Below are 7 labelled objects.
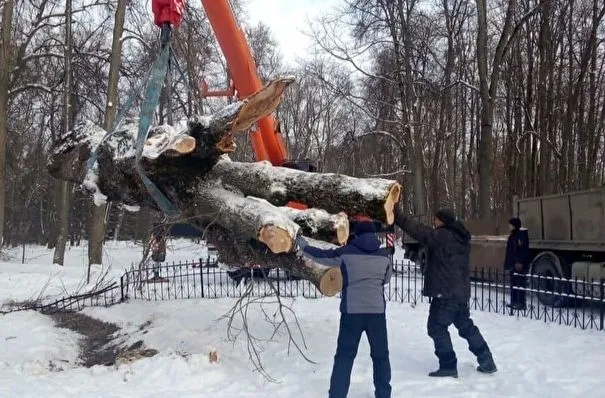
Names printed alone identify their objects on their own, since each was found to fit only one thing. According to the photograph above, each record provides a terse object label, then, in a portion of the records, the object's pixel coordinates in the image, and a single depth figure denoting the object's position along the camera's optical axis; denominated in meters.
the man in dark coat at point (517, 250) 10.57
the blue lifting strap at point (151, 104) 5.62
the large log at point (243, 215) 4.98
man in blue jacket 5.18
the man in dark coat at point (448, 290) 6.04
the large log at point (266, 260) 5.83
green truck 9.63
